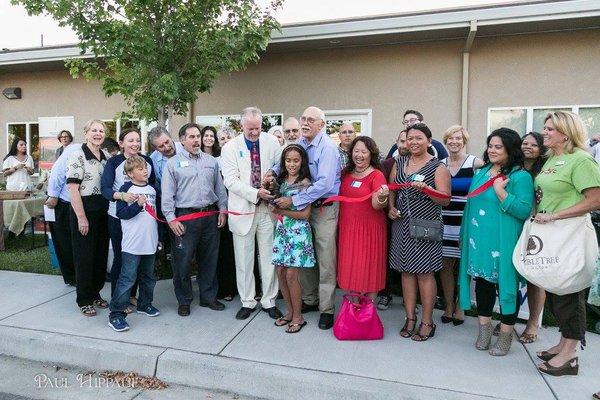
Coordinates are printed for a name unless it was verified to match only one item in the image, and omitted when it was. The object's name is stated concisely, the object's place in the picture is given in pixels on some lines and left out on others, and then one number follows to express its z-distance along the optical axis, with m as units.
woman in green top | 2.93
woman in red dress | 3.75
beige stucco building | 6.74
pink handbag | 3.65
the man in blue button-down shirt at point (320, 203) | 3.83
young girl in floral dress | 3.81
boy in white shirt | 3.93
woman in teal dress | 3.23
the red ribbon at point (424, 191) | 3.37
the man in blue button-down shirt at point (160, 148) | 4.61
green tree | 6.16
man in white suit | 4.16
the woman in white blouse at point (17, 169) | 8.09
